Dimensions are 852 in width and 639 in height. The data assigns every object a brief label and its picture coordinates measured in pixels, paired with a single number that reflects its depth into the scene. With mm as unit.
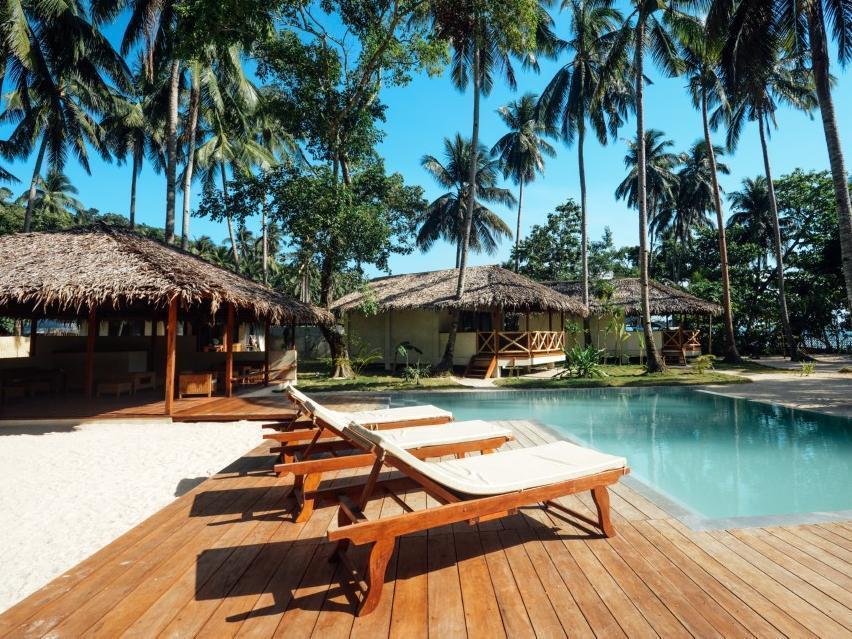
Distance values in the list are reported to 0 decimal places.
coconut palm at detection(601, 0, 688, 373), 12453
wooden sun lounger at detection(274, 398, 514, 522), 2801
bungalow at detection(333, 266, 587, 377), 14273
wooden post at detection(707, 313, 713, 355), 19031
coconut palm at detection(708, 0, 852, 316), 8789
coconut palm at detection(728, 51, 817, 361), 17375
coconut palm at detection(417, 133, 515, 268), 25375
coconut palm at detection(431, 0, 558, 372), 11047
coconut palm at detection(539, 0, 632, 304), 15219
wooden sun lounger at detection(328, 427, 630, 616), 1901
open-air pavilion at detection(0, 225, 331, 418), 6949
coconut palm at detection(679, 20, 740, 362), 12578
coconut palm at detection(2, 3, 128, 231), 12055
